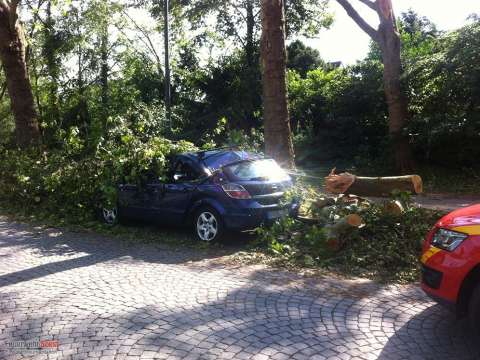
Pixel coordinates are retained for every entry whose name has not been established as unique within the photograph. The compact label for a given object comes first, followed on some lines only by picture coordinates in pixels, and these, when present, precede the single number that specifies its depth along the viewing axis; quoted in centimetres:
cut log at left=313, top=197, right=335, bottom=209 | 820
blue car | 788
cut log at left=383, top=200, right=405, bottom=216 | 750
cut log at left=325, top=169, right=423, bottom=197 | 822
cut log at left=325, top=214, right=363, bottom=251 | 710
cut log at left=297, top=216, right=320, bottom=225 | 816
